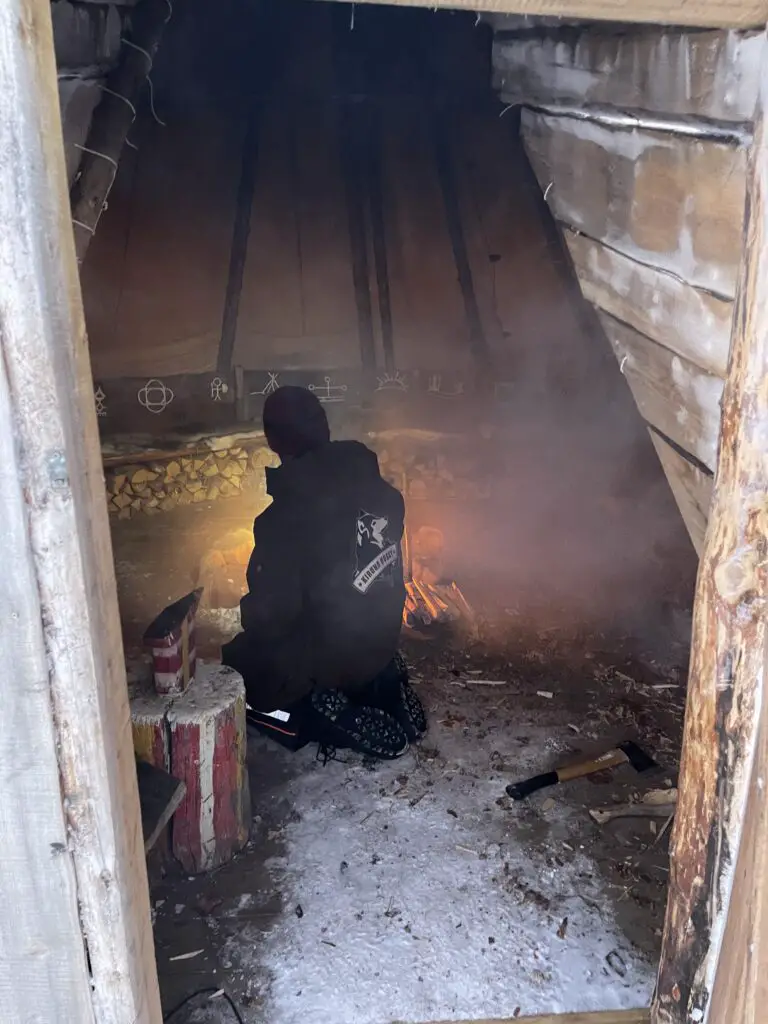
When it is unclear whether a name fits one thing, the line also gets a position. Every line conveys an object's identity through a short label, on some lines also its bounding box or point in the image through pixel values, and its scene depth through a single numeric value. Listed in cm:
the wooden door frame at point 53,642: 117
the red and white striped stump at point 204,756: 275
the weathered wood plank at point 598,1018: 234
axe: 326
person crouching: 323
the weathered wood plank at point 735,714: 141
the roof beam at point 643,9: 129
